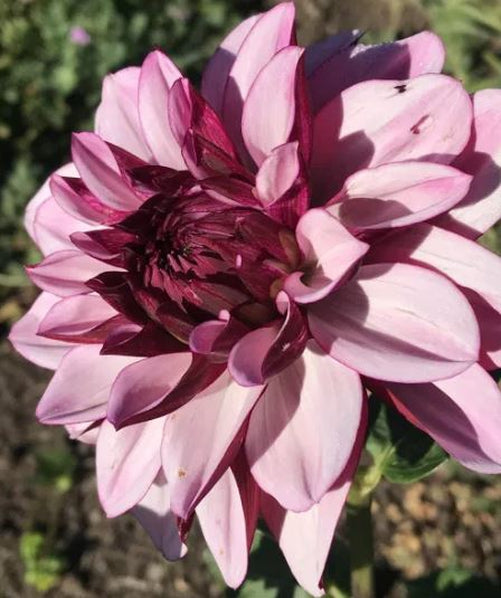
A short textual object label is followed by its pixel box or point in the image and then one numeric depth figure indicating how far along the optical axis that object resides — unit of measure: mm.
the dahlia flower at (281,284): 134
